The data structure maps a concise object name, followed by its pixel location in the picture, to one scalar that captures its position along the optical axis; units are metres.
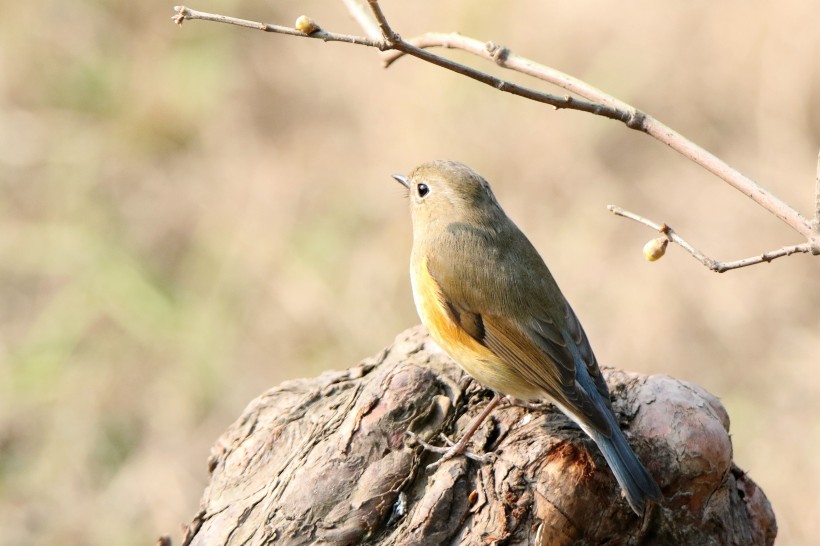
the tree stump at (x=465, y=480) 6.15
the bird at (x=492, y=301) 7.25
